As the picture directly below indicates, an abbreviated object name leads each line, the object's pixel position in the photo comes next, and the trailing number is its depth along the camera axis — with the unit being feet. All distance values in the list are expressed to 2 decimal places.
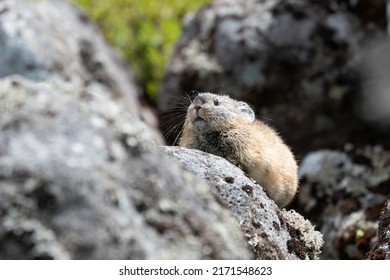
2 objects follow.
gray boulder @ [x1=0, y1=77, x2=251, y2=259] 26.14
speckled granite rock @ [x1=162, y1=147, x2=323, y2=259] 38.27
